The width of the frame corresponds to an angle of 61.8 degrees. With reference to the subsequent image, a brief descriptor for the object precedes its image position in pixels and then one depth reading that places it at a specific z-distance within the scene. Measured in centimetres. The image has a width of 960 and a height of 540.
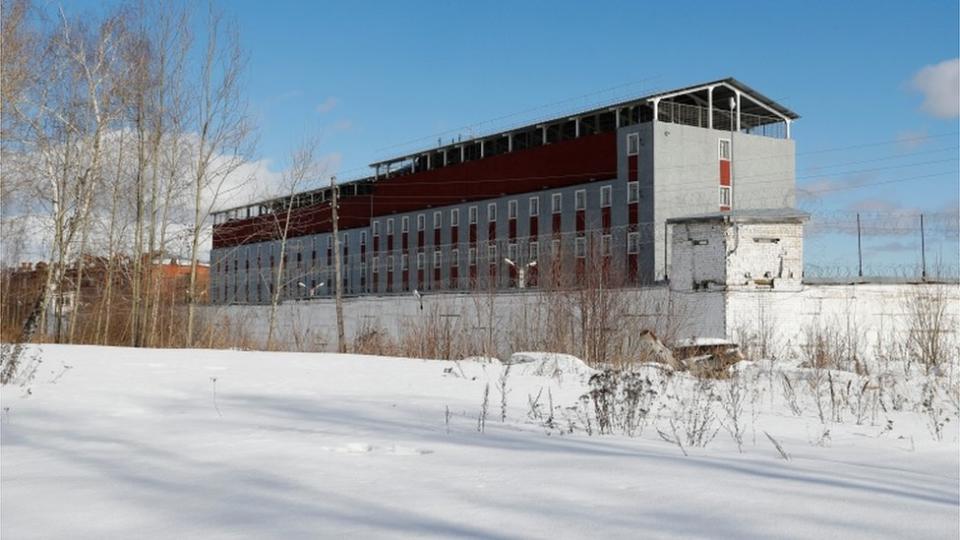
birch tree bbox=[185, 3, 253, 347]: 2330
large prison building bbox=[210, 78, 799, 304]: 3919
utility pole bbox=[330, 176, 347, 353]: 2612
